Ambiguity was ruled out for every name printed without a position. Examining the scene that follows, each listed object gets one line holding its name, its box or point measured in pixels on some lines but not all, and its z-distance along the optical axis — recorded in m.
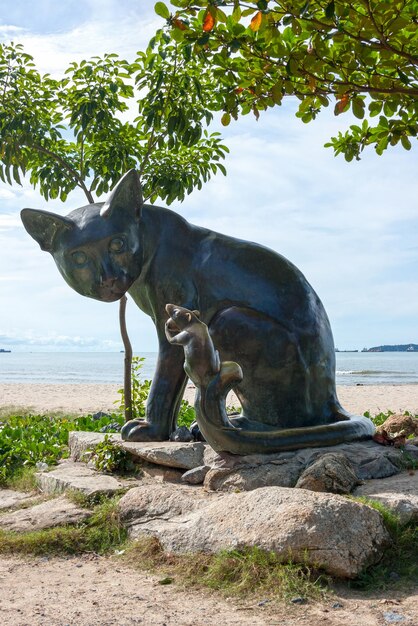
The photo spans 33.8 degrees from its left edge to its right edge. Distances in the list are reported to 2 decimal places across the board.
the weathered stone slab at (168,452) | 5.35
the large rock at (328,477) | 4.47
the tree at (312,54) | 4.11
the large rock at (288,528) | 3.63
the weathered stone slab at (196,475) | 5.18
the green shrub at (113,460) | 5.71
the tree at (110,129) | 8.09
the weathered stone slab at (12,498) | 5.43
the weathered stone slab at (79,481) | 5.11
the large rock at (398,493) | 4.13
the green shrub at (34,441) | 6.64
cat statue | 5.27
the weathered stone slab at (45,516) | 4.72
